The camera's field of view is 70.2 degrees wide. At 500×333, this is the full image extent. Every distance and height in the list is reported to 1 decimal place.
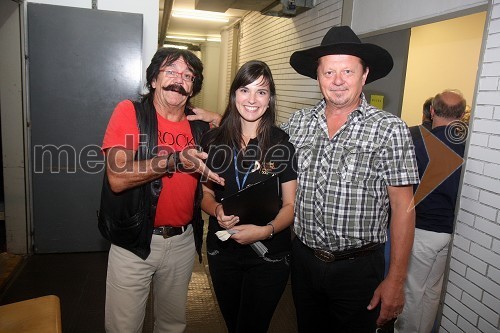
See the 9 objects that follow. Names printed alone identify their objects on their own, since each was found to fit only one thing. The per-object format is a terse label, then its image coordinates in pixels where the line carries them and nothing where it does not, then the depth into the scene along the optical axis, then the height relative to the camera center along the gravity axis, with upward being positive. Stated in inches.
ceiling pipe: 315.8 +102.0
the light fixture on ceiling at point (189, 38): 596.6 +135.3
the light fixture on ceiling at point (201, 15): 398.6 +118.5
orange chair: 49.6 -30.1
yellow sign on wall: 157.6 +13.0
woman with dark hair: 80.6 -17.7
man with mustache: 77.7 -16.5
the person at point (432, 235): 117.0 -33.5
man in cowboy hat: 73.5 -14.3
